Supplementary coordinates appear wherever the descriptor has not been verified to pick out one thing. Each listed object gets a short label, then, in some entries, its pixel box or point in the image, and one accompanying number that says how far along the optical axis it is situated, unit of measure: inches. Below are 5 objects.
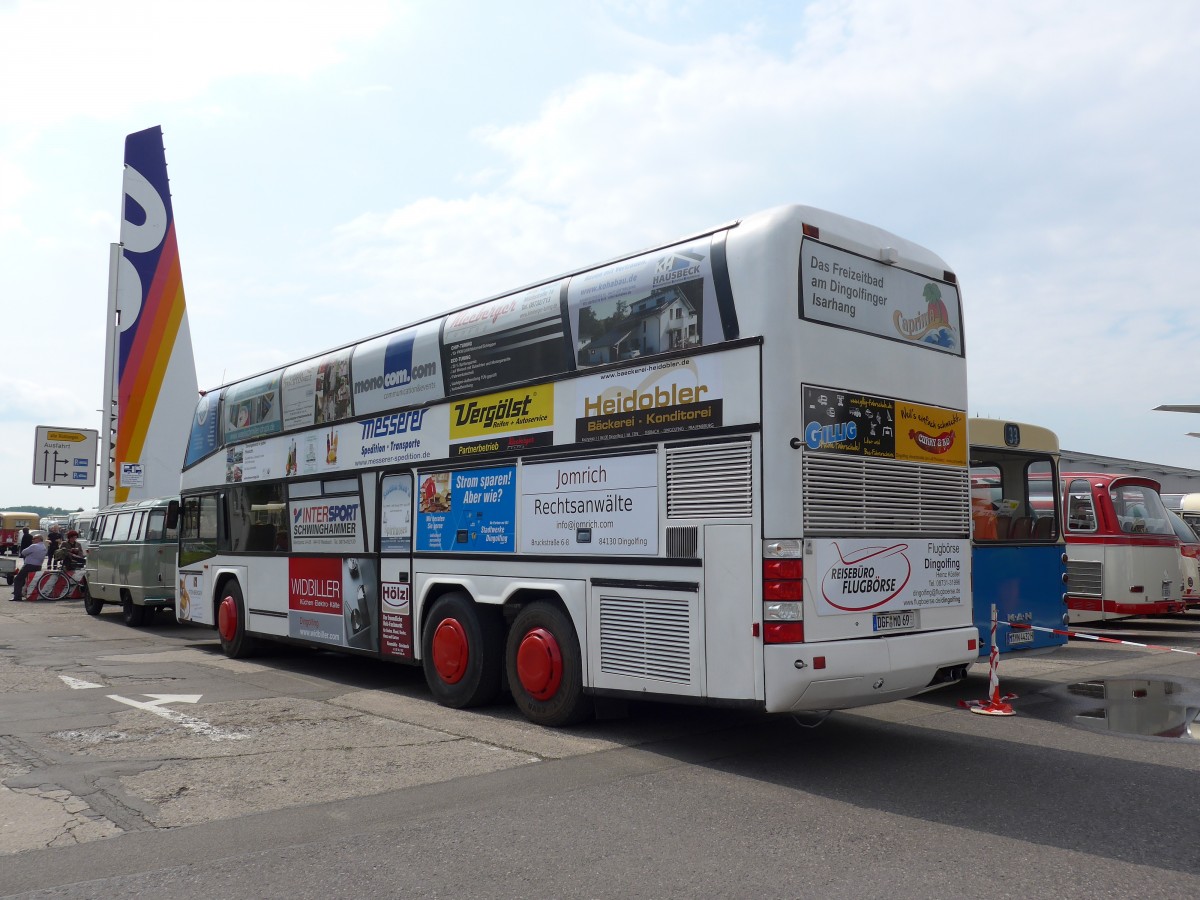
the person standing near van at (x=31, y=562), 967.0
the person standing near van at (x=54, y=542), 1234.9
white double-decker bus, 257.1
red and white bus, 592.1
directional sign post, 1208.2
